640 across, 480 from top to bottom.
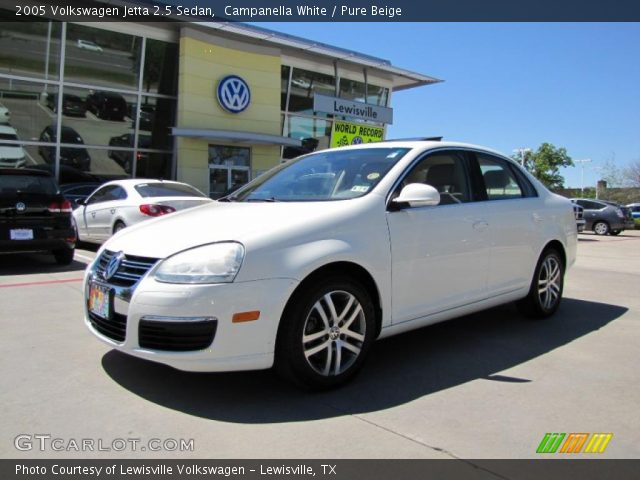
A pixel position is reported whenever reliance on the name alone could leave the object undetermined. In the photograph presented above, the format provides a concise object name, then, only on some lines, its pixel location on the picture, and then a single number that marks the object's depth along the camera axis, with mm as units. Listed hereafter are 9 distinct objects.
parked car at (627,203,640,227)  30381
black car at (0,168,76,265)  7828
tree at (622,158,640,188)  56469
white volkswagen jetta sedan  3104
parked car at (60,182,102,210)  13641
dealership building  16500
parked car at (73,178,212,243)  8969
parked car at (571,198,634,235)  22953
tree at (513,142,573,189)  67375
